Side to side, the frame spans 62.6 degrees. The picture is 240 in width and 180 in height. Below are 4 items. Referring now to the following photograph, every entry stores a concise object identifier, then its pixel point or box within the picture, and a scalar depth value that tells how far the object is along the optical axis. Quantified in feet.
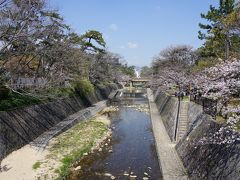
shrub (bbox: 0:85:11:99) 43.45
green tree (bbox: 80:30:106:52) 81.49
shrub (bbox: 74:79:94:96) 78.10
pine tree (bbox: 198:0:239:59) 55.81
